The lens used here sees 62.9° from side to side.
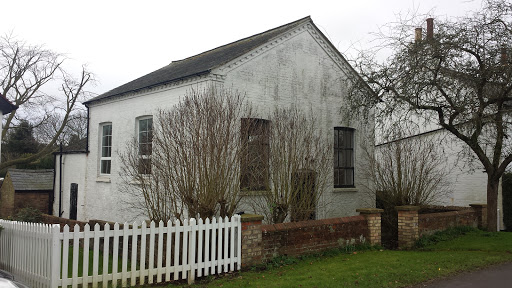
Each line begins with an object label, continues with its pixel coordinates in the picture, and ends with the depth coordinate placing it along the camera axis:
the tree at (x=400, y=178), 13.47
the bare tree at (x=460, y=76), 11.92
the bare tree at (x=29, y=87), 26.53
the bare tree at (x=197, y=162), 9.27
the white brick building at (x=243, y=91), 13.46
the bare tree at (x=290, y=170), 11.23
